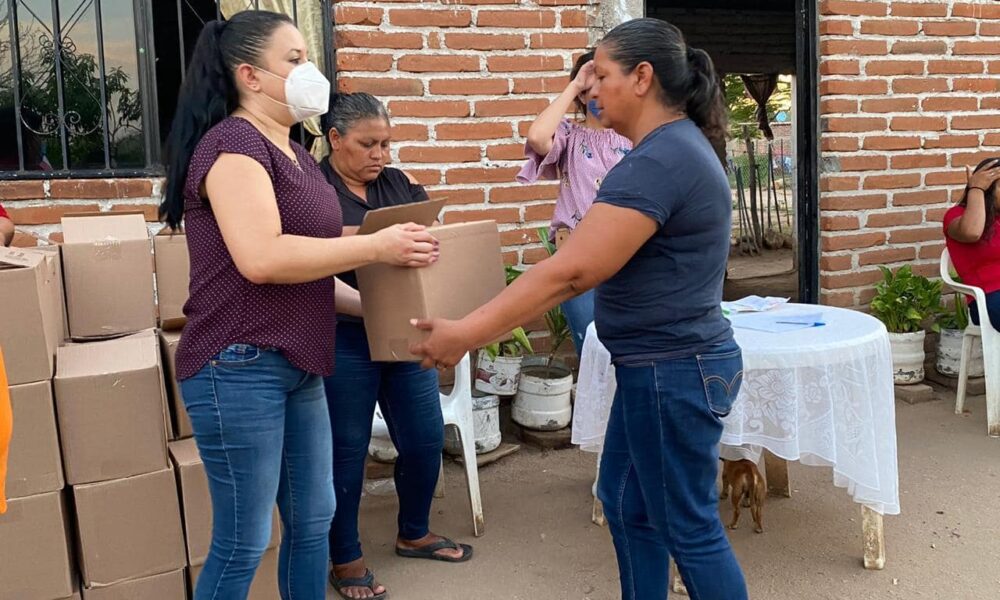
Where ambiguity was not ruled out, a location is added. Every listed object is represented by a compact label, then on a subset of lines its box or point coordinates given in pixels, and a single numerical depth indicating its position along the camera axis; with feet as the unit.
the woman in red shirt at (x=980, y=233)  14.74
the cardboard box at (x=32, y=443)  7.86
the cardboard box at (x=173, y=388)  8.94
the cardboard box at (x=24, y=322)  7.73
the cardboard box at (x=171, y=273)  9.75
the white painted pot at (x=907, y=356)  16.21
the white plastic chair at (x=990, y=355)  14.46
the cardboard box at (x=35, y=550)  7.91
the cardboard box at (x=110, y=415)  8.07
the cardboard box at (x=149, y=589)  8.36
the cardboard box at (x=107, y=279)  9.43
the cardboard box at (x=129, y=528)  8.20
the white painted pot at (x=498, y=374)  13.83
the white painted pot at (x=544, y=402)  13.79
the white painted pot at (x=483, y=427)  13.38
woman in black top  9.46
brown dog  10.84
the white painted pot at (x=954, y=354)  16.57
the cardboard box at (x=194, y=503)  8.56
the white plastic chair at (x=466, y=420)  11.38
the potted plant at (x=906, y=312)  16.15
